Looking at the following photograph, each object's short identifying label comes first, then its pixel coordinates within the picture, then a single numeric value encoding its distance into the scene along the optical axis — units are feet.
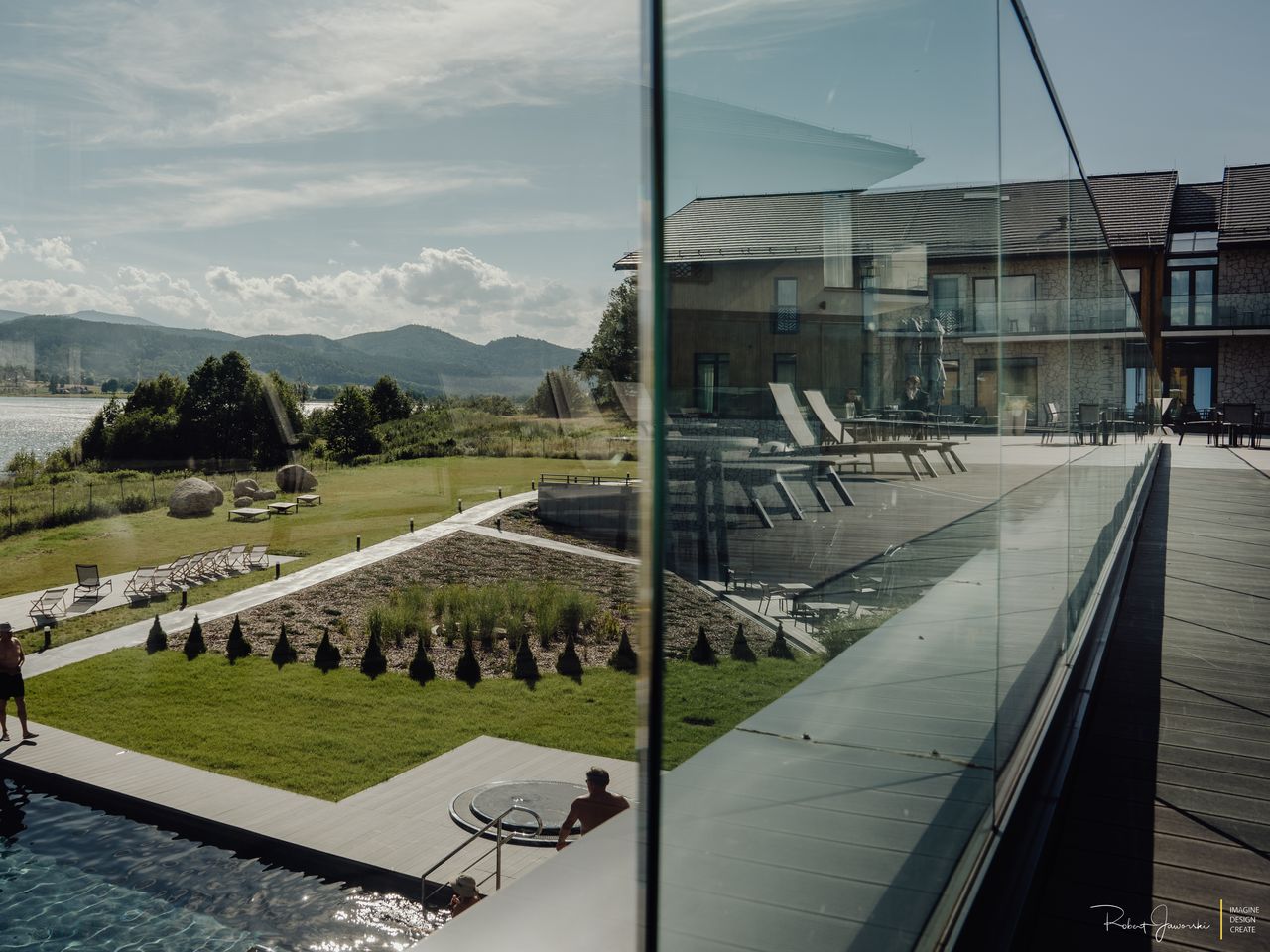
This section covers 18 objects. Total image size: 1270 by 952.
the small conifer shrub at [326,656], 52.85
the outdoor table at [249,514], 59.67
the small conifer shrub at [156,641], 50.01
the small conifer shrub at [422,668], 51.16
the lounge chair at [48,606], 50.01
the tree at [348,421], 64.75
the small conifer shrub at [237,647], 52.42
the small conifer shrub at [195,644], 51.01
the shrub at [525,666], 49.62
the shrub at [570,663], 50.58
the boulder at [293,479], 61.72
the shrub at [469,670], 49.62
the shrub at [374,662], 51.39
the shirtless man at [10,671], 32.80
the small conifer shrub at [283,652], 52.85
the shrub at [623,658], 49.49
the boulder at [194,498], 57.41
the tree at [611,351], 60.34
